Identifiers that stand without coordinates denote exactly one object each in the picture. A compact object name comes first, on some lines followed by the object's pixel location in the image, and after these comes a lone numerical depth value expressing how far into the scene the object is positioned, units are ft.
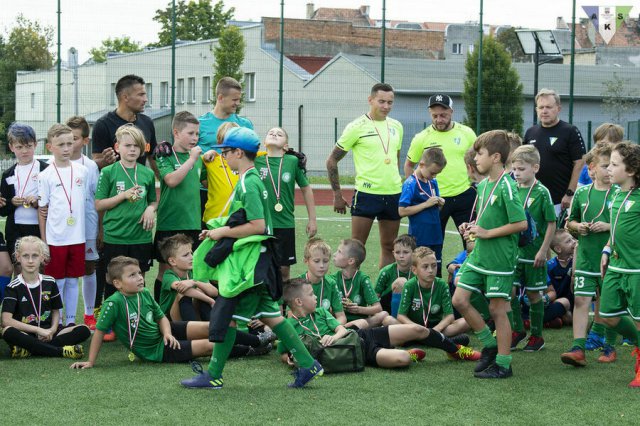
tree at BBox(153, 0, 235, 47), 158.71
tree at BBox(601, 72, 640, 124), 112.47
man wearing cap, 28.76
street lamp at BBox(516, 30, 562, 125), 64.85
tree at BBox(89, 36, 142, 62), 178.55
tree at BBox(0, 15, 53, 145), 67.77
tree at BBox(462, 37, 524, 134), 70.44
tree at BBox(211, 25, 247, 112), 90.48
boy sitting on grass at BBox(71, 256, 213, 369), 20.81
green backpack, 20.17
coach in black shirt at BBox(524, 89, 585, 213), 28.53
